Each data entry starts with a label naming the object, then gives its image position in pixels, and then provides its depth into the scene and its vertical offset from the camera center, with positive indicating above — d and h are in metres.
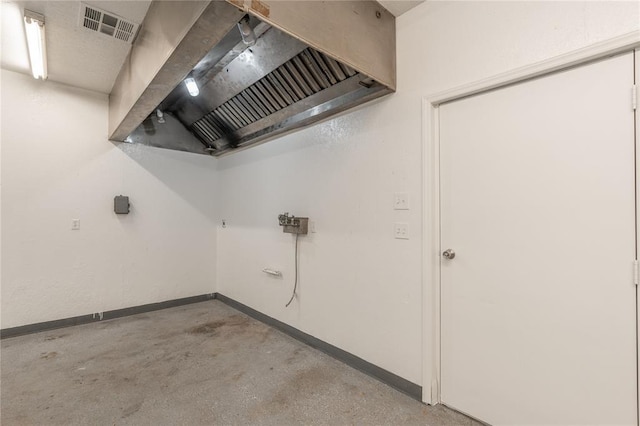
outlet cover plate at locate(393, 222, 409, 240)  2.01 -0.13
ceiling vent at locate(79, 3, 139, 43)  2.13 +1.48
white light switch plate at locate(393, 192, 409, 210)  2.01 +0.08
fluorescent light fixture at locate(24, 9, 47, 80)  2.13 +1.41
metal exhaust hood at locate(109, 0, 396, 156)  1.51 +1.06
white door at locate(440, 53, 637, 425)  1.32 -0.20
